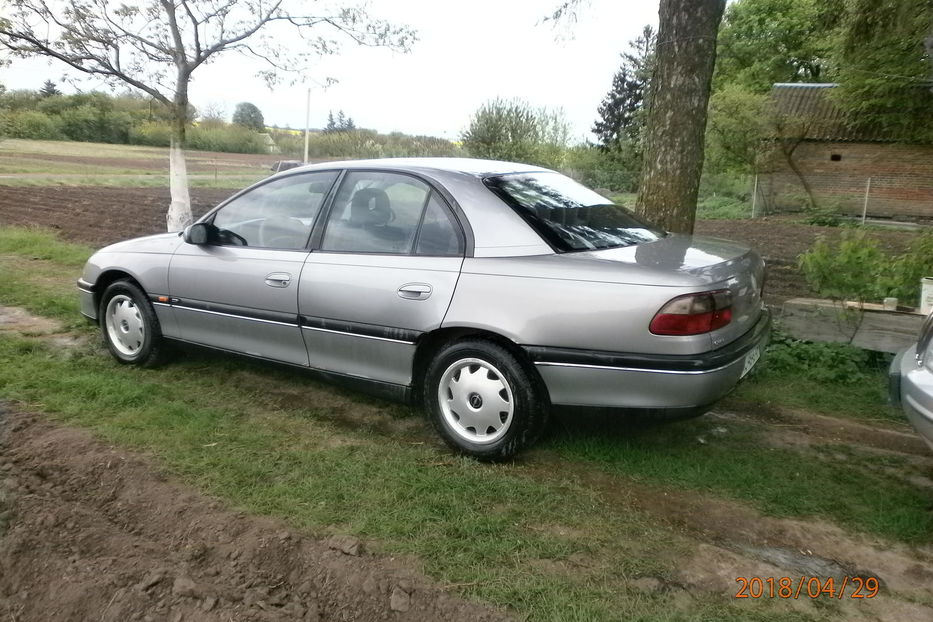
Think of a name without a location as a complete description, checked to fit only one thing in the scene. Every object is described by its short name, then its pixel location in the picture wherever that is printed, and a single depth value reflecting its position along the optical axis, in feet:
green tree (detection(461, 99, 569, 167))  63.62
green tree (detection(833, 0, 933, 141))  27.71
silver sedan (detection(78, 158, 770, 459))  11.23
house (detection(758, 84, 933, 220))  73.41
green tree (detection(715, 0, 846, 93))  106.63
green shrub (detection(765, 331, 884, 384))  17.02
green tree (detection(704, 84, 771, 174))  73.82
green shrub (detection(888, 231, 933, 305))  19.33
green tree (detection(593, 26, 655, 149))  140.56
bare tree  32.83
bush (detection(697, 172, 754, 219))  75.56
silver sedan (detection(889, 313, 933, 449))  9.96
